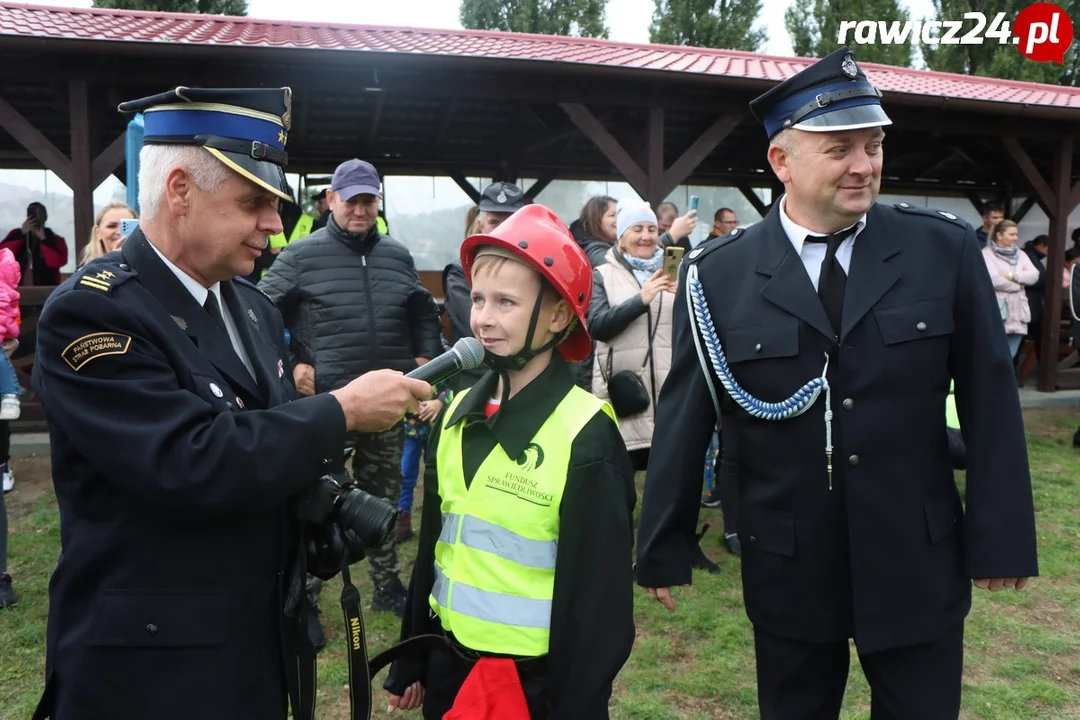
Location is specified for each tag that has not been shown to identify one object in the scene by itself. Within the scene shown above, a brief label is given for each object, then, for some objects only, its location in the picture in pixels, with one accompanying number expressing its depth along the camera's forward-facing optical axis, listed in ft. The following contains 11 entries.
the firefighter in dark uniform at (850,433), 6.19
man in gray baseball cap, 12.66
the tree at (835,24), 68.85
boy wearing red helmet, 5.76
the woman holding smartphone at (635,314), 14.23
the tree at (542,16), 86.38
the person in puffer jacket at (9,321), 14.03
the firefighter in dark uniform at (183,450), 4.52
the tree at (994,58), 62.44
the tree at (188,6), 62.13
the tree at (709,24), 82.79
